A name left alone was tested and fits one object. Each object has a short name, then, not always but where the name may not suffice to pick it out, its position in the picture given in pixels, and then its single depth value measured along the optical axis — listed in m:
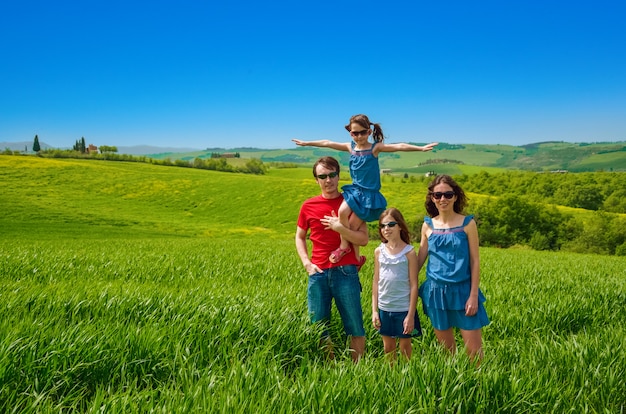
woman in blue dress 4.07
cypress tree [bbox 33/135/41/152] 119.47
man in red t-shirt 4.37
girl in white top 4.27
